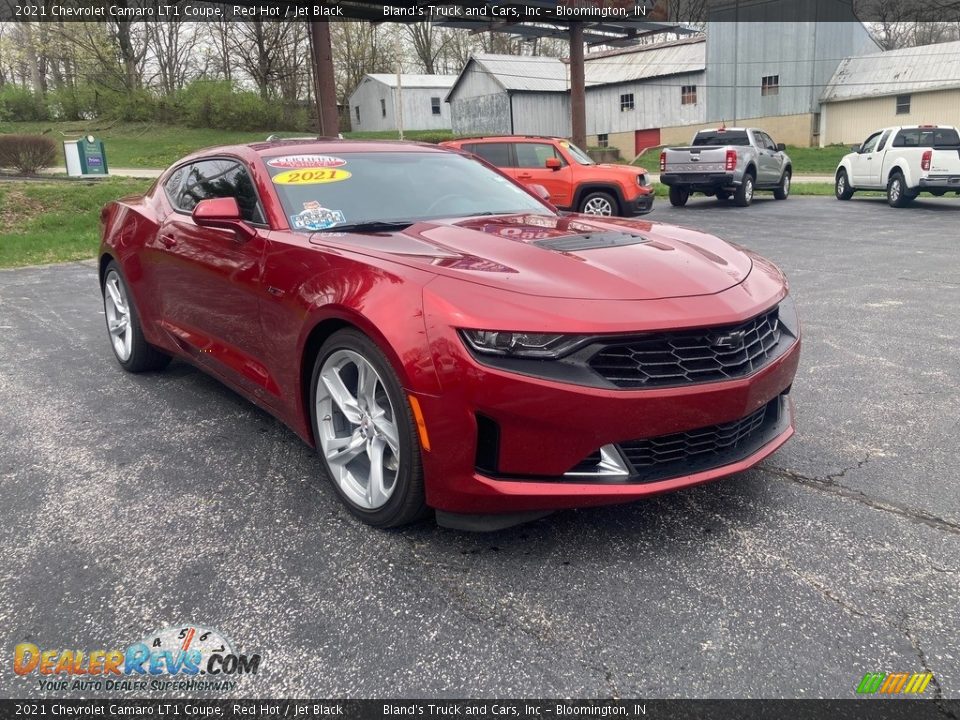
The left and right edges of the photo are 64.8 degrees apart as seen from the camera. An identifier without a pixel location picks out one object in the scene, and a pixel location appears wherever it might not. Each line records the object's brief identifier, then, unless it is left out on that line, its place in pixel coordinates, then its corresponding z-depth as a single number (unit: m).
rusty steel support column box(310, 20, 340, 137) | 15.49
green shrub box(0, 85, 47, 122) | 43.53
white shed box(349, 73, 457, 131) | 54.56
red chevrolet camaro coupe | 2.44
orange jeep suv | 14.28
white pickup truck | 16.64
